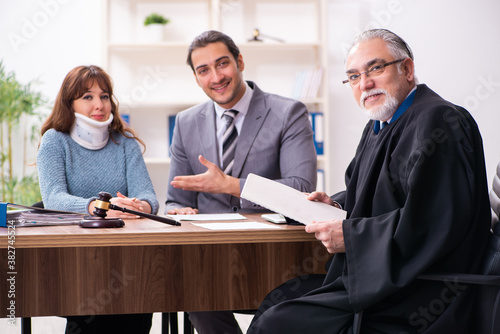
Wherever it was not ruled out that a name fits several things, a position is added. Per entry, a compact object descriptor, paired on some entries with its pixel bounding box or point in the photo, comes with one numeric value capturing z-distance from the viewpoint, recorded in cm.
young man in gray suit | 279
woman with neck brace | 251
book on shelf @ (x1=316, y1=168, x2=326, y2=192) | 479
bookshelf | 488
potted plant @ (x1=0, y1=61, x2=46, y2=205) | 449
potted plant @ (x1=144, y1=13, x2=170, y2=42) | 475
